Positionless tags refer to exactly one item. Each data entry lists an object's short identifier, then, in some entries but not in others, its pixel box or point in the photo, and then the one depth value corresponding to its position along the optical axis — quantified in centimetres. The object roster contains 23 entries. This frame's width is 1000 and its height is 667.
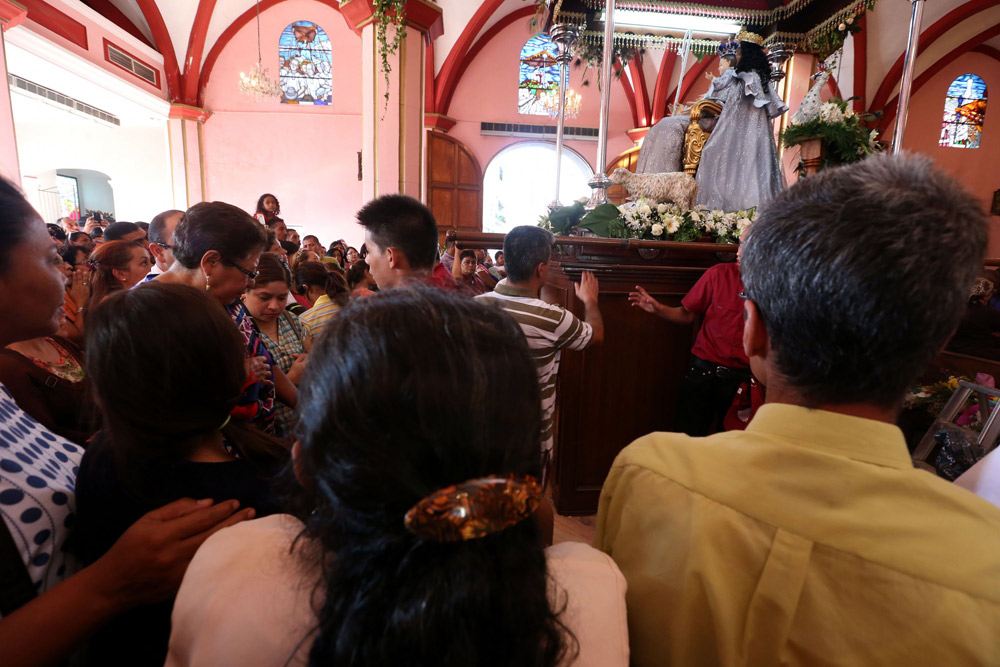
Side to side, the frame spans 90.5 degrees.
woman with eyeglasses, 174
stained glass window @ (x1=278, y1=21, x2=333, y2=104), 1078
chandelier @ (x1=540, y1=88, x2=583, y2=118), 1124
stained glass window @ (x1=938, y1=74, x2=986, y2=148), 1138
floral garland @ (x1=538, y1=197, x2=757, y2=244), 274
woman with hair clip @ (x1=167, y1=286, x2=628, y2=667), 49
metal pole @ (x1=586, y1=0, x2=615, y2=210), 297
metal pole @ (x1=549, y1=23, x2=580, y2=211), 383
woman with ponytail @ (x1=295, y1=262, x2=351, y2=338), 288
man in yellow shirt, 60
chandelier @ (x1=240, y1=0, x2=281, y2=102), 886
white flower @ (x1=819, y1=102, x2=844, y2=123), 323
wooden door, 1164
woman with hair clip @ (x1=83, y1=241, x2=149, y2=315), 247
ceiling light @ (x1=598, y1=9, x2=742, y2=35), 404
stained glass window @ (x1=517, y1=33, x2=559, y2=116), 1199
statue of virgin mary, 352
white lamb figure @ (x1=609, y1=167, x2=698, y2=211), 309
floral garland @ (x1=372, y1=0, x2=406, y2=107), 483
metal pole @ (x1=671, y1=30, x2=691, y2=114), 400
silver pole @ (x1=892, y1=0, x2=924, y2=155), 269
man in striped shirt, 224
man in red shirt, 254
